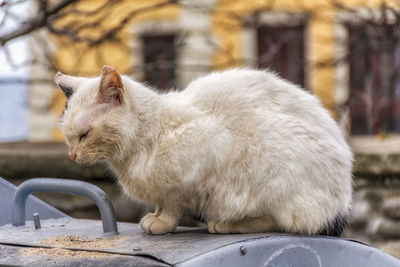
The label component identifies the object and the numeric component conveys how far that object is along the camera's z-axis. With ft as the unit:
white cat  7.72
